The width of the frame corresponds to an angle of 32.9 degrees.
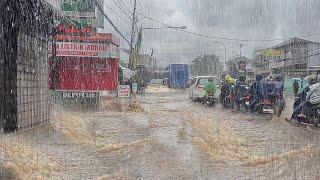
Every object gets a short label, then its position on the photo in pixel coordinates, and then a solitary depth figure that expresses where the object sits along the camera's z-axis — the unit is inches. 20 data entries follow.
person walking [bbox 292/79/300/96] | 1230.3
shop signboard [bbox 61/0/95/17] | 692.1
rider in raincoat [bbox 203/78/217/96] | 1047.0
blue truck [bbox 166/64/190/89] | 2740.2
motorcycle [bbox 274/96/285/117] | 735.1
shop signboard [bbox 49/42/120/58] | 865.5
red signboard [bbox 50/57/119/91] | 903.7
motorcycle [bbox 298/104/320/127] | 554.4
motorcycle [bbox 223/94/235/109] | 914.7
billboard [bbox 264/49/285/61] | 2667.3
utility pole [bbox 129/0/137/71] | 1462.8
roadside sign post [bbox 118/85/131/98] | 987.9
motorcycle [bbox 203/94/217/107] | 1037.8
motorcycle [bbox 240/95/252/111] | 794.8
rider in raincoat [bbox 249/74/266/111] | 744.3
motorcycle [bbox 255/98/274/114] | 739.4
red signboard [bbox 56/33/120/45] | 862.5
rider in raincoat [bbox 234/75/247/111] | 853.7
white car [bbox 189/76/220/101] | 1134.4
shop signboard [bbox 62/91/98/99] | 883.4
